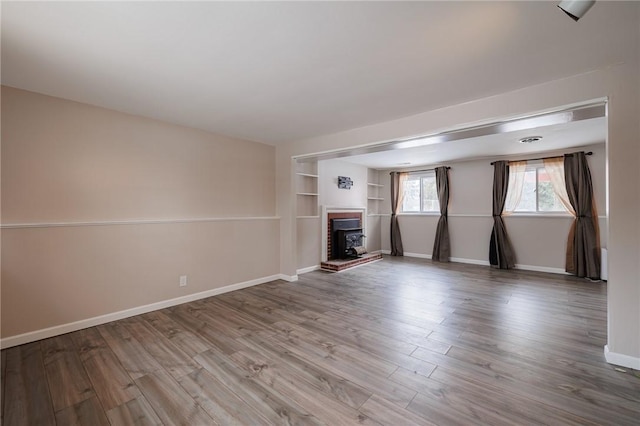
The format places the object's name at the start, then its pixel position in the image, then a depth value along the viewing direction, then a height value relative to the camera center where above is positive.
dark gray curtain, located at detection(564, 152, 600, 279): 4.73 -0.23
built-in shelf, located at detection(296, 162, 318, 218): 5.26 +0.47
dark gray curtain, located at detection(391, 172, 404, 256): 7.31 -0.04
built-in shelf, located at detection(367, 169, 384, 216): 7.46 +0.52
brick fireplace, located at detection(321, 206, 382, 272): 5.57 -0.76
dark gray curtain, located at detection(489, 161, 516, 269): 5.64 -0.38
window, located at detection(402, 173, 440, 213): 6.95 +0.47
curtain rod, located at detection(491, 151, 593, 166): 4.86 +1.08
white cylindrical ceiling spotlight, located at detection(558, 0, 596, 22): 1.25 +1.01
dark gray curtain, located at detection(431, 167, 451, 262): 6.46 -0.28
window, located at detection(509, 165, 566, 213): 5.36 +0.36
